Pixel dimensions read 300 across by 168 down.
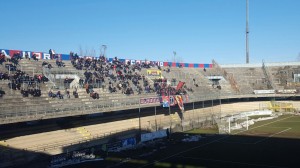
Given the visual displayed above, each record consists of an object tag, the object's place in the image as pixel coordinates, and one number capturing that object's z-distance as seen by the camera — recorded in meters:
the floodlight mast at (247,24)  84.53
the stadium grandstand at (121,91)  35.59
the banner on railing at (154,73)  61.55
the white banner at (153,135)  37.84
